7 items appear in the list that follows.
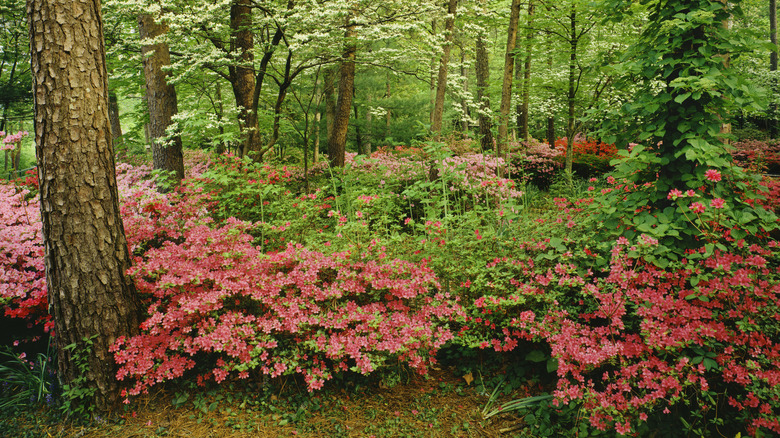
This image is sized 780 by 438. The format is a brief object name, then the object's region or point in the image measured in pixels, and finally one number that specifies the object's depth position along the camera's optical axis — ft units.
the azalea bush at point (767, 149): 24.49
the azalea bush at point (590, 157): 29.43
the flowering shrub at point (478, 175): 12.68
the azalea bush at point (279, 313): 7.87
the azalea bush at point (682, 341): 5.97
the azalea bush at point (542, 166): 28.02
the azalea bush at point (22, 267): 9.19
